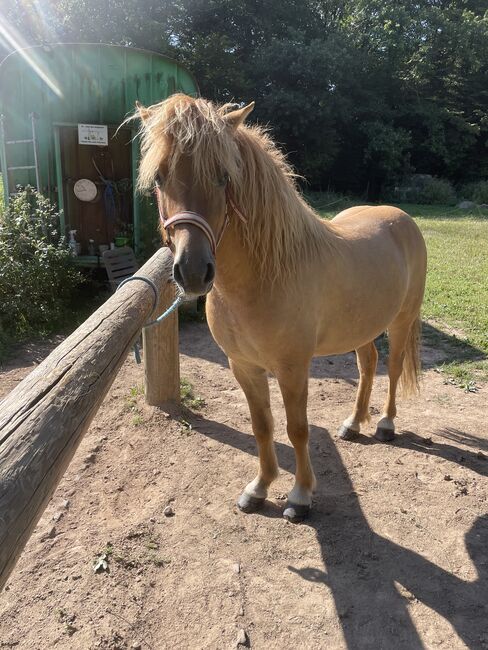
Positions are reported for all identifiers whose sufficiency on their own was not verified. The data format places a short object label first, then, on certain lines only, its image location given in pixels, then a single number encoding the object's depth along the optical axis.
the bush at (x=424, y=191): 21.25
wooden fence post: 3.61
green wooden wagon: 5.89
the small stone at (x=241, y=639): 1.86
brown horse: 1.69
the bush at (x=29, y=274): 5.31
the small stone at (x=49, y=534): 2.39
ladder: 6.00
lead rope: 2.40
